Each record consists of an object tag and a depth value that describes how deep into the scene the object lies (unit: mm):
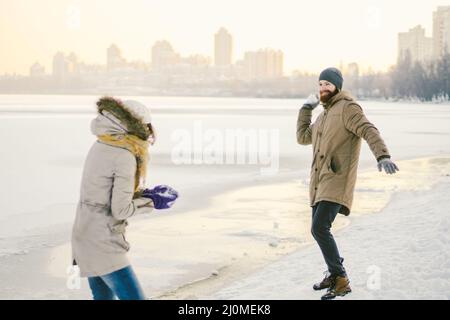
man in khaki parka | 8711
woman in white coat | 6215
